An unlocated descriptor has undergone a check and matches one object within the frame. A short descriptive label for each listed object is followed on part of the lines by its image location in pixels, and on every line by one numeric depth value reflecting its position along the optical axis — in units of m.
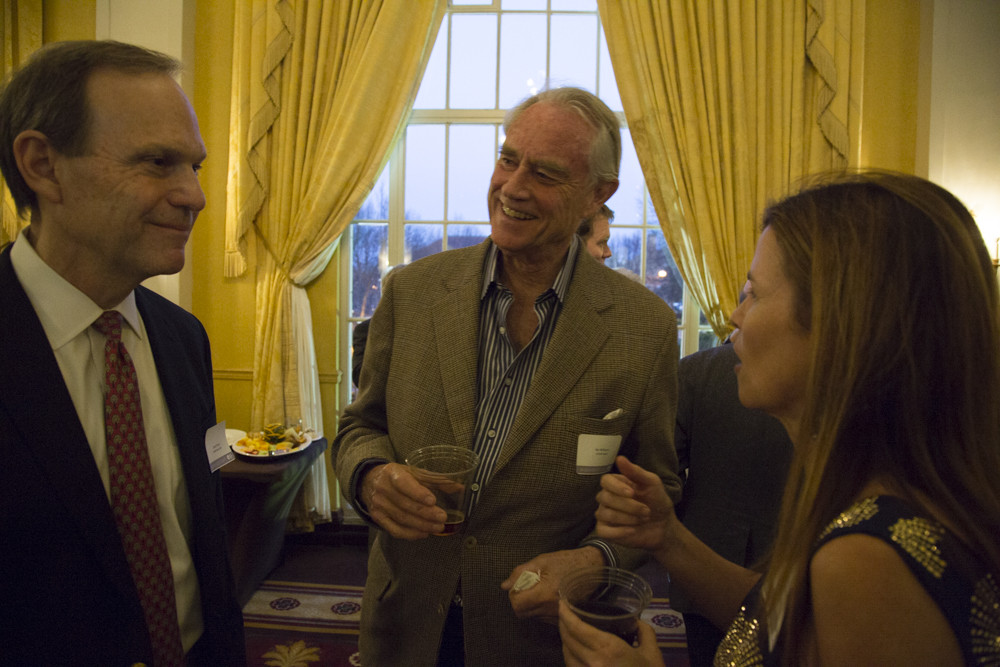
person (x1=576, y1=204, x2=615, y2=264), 2.61
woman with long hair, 0.60
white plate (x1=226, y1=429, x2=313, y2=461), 3.19
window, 4.04
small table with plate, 3.01
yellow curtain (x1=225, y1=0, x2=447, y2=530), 3.77
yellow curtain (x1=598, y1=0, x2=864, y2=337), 3.65
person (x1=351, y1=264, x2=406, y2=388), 2.10
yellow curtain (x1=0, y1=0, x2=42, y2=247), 3.75
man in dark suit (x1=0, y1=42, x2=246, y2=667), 0.90
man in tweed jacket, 1.19
